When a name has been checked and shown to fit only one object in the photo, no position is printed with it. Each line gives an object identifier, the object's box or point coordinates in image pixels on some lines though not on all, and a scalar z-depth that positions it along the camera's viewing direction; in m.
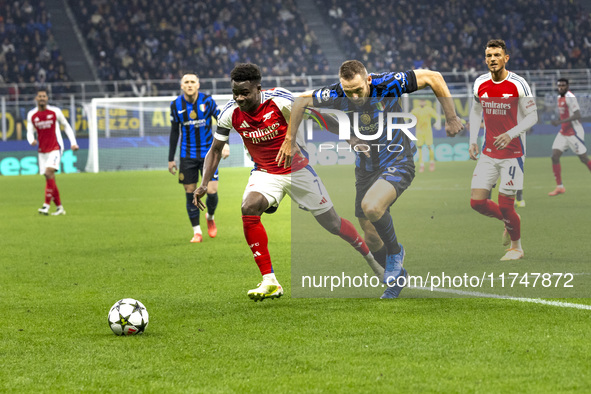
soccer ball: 10.76
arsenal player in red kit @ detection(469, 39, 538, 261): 14.33
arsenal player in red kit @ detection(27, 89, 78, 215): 30.91
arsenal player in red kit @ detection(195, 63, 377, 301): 13.20
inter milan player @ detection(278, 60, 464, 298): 12.48
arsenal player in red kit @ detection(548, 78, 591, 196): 22.73
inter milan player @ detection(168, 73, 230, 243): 21.80
